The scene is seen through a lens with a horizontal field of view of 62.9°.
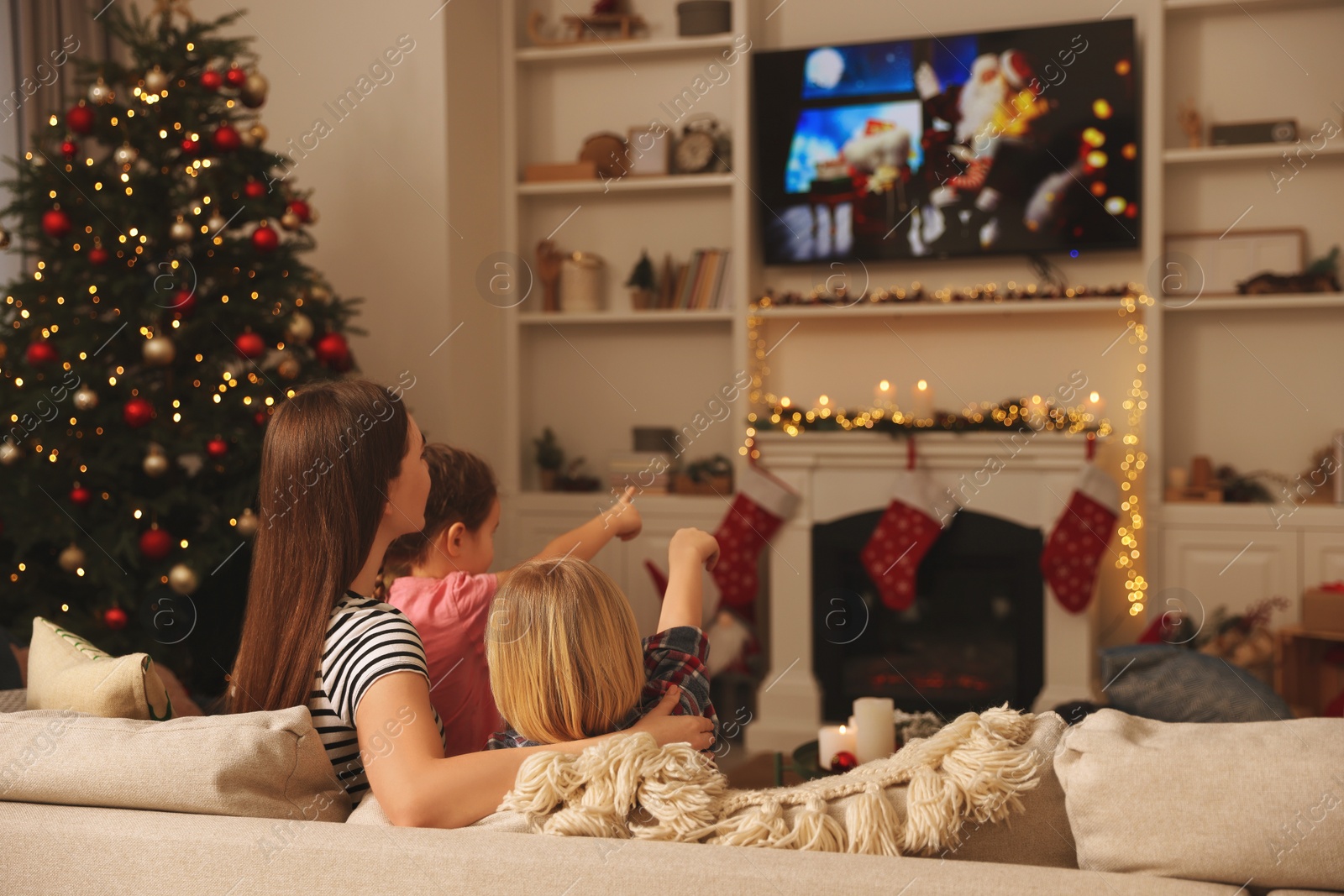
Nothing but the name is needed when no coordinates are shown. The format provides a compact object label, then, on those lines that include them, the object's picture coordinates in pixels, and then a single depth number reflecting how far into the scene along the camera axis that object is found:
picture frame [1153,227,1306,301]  3.76
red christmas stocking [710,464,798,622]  3.82
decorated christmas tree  2.85
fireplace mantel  3.64
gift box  3.31
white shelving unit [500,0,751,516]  4.26
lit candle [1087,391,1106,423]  3.81
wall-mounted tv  3.74
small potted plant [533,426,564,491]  4.30
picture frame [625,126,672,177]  4.20
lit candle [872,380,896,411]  3.88
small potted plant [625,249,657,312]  4.21
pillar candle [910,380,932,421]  3.76
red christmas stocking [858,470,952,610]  3.66
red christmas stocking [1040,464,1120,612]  3.54
